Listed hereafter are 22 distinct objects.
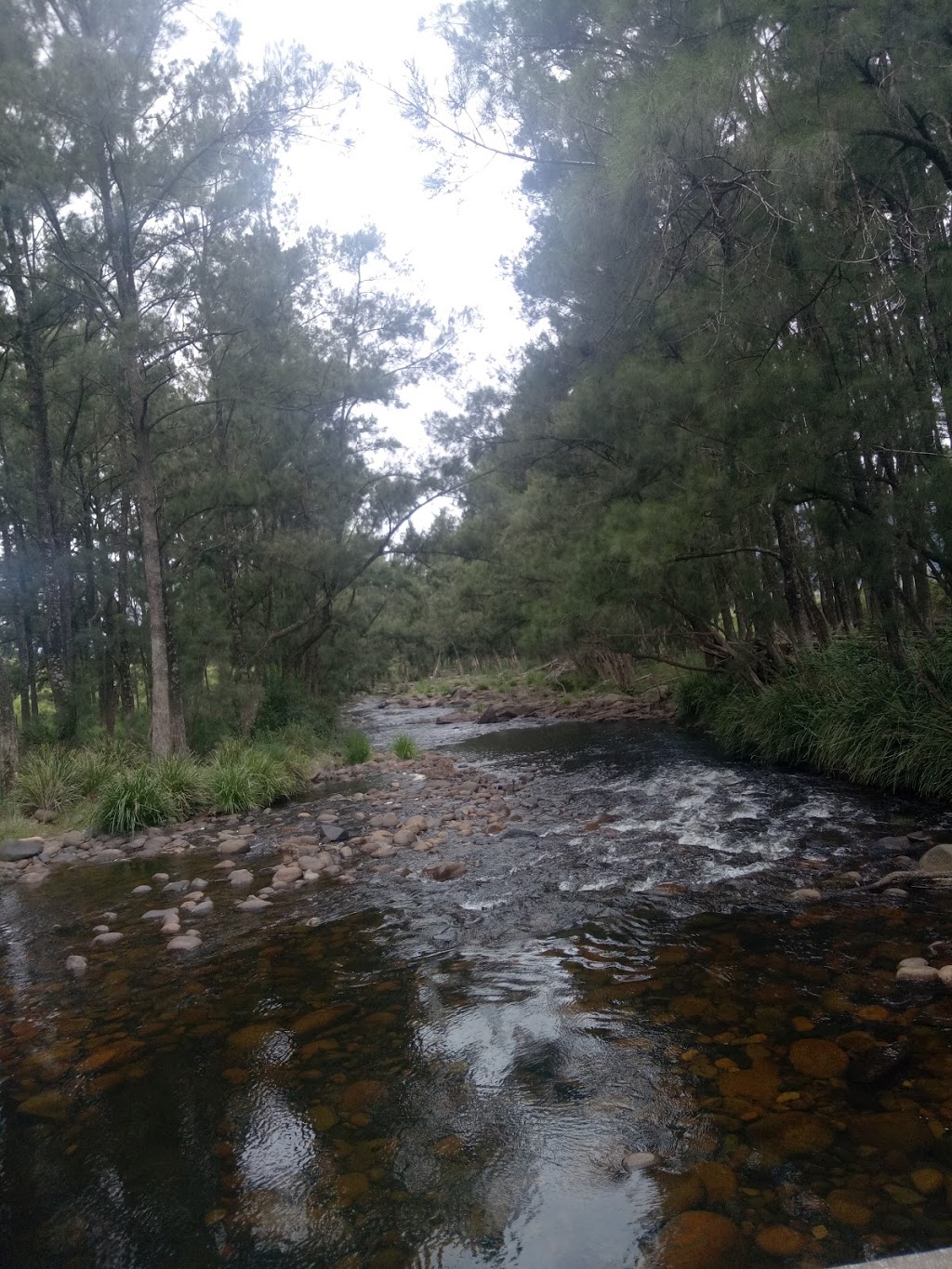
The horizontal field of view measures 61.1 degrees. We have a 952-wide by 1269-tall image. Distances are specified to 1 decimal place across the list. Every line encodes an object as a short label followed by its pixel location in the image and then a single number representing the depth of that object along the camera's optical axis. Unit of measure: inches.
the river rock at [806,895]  238.5
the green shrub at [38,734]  605.4
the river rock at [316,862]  322.0
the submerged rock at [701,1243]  104.6
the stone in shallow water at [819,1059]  145.3
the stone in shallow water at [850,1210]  108.1
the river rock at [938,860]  247.9
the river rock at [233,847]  362.9
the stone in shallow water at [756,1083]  139.9
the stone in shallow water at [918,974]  177.2
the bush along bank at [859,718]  363.6
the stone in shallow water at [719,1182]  115.7
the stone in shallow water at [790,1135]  124.3
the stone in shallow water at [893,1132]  122.7
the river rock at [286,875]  304.8
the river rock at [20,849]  376.8
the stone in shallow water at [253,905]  273.3
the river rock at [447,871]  297.6
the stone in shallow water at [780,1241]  104.3
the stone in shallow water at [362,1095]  146.9
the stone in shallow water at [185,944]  238.4
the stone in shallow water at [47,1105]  150.4
